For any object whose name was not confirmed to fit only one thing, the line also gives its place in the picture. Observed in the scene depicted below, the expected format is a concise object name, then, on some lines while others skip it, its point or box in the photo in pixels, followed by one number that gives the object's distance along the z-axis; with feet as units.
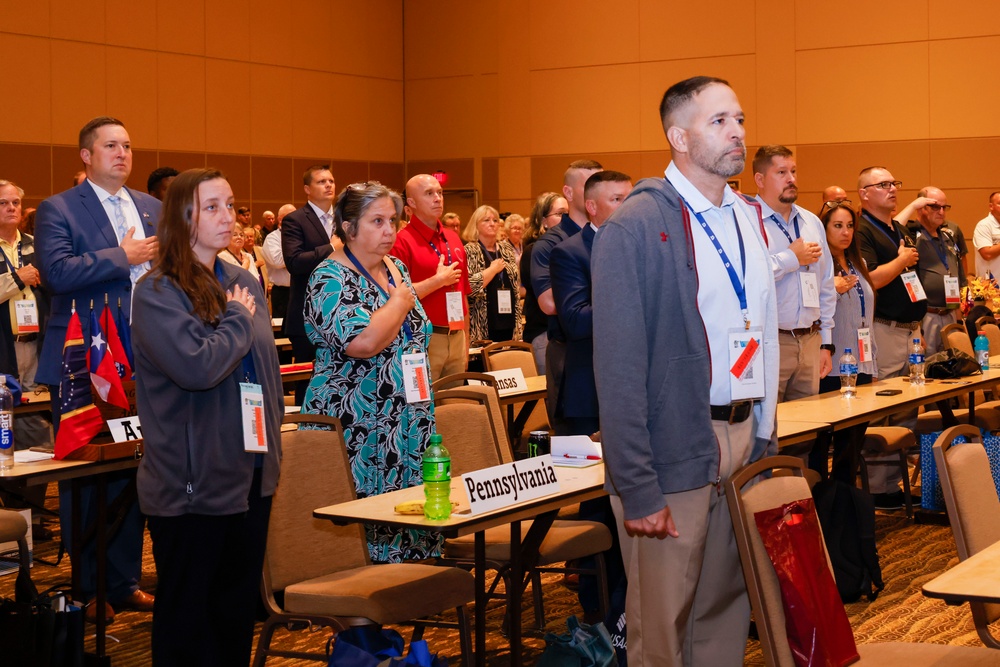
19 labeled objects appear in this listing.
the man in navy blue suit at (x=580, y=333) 14.47
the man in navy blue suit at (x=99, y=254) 14.14
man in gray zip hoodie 8.49
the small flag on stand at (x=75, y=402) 12.19
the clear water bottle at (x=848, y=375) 17.85
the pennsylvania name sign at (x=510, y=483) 10.15
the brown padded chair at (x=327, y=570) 10.66
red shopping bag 7.86
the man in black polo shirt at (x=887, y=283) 21.57
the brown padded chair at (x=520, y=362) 19.74
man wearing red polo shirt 18.69
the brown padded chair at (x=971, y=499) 9.31
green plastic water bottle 9.96
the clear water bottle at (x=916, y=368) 19.39
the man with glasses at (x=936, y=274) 25.18
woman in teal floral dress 12.89
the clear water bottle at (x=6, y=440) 12.23
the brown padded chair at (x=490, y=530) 12.91
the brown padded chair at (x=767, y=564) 7.86
